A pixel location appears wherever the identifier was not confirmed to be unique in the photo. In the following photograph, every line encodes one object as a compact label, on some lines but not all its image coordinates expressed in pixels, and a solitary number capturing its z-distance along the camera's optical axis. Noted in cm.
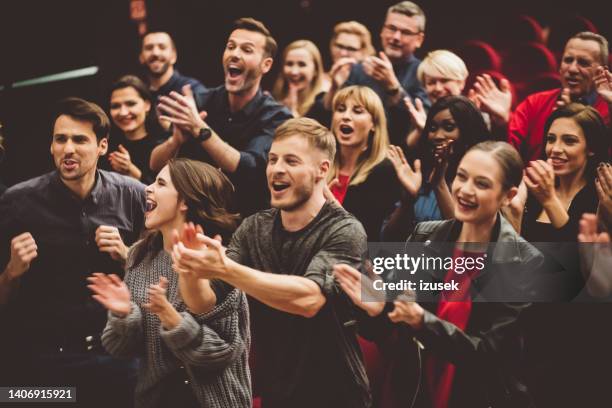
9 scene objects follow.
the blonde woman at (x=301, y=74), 789
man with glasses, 718
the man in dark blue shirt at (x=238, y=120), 640
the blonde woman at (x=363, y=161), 621
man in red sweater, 627
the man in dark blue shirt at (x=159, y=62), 782
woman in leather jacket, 507
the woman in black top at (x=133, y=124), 703
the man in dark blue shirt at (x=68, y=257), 625
